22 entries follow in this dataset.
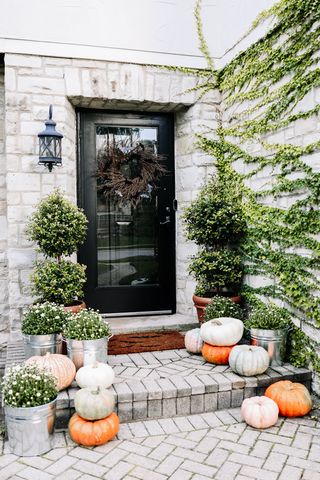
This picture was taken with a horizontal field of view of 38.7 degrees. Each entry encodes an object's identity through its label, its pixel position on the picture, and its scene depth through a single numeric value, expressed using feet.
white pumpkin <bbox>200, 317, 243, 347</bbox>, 12.45
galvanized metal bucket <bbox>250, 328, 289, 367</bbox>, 12.22
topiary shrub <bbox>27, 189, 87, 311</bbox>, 13.69
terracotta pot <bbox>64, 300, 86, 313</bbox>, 13.69
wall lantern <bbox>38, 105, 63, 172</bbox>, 14.47
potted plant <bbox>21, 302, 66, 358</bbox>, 11.91
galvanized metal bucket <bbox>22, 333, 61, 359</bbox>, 11.88
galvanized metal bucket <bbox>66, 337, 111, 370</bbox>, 11.54
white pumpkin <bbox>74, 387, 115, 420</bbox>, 9.65
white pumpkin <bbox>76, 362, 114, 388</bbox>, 10.57
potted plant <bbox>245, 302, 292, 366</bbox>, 12.24
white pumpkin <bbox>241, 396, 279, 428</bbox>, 10.42
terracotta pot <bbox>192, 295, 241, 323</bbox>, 14.96
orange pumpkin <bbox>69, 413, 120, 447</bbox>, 9.64
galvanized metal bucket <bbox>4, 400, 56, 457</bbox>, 9.34
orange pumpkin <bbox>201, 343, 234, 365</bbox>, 12.50
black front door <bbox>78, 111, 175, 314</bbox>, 16.83
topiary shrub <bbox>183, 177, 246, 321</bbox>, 14.82
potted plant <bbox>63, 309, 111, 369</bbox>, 11.56
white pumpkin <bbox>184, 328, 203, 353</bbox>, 13.50
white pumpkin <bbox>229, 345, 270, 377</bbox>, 11.52
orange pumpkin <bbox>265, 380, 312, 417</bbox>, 10.81
